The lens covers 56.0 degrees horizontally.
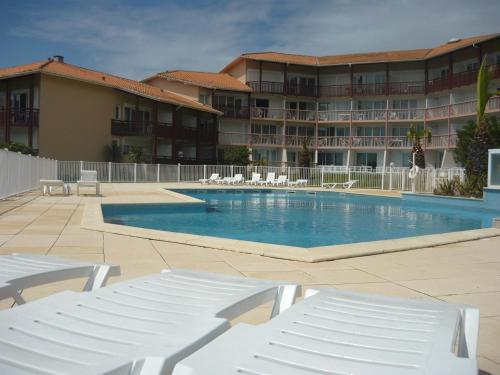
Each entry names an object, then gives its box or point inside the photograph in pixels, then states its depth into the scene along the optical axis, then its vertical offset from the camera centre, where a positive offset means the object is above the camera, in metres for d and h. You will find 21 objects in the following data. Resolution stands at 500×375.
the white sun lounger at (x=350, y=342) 1.52 -0.62
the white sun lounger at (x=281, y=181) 28.70 -0.44
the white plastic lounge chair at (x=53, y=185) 15.95 -0.57
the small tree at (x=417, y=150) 28.44 +1.64
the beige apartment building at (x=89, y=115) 27.61 +3.60
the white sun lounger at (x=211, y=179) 28.78 -0.42
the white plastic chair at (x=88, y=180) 16.28 -0.38
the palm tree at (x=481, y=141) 18.34 +1.44
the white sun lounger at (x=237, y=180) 28.97 -0.44
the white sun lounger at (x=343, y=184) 27.36 -0.56
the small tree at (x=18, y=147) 23.91 +1.10
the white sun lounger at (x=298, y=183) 28.95 -0.54
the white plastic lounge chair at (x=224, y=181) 28.69 -0.51
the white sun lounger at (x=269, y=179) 28.70 -0.34
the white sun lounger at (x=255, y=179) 28.84 -0.39
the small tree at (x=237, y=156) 36.50 +1.30
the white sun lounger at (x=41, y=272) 2.55 -0.62
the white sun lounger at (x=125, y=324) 1.54 -0.63
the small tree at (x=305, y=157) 36.81 +1.32
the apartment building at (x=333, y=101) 39.78 +6.58
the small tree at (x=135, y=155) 28.34 +0.97
